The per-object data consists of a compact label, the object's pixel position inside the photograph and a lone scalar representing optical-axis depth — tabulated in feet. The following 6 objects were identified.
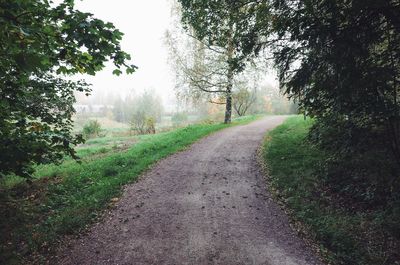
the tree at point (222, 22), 30.91
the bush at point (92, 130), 104.83
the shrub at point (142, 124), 100.17
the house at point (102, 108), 354.54
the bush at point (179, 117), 198.98
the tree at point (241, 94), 80.79
